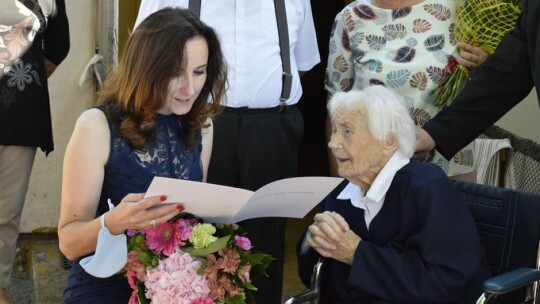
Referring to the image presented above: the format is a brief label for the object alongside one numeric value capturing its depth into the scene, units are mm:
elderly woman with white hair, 4697
